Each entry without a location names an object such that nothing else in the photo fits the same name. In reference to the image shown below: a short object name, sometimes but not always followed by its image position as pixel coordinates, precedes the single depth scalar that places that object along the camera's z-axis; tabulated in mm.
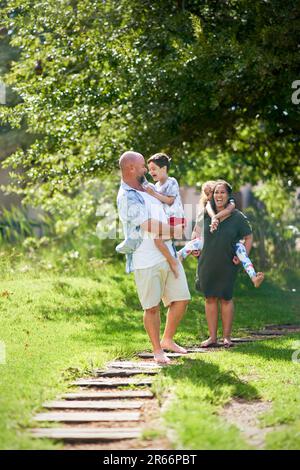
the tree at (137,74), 24437
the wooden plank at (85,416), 12500
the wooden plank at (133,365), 16405
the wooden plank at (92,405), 13266
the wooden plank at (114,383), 14937
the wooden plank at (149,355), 17503
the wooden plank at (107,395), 13969
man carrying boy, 16234
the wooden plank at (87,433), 11680
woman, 19531
